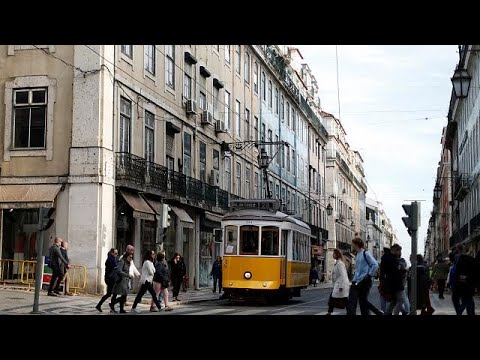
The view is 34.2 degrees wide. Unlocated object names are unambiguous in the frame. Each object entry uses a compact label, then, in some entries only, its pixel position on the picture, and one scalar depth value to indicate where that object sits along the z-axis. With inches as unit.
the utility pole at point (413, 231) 568.7
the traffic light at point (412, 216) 610.5
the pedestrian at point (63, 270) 815.1
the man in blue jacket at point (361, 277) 554.9
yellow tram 880.9
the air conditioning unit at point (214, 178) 1375.5
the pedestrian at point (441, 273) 1015.0
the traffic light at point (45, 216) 652.1
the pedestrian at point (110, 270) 708.4
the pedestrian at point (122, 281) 693.9
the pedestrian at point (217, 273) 1154.0
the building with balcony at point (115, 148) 916.6
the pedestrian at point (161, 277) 759.7
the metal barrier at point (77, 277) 890.7
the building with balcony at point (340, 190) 2792.8
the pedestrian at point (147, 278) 722.8
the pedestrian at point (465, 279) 578.6
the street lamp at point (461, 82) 697.0
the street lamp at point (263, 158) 1422.0
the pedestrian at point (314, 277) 1838.7
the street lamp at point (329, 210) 2320.9
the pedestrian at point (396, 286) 569.0
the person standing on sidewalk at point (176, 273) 930.1
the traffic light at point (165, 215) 815.1
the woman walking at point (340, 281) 598.9
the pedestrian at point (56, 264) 799.7
